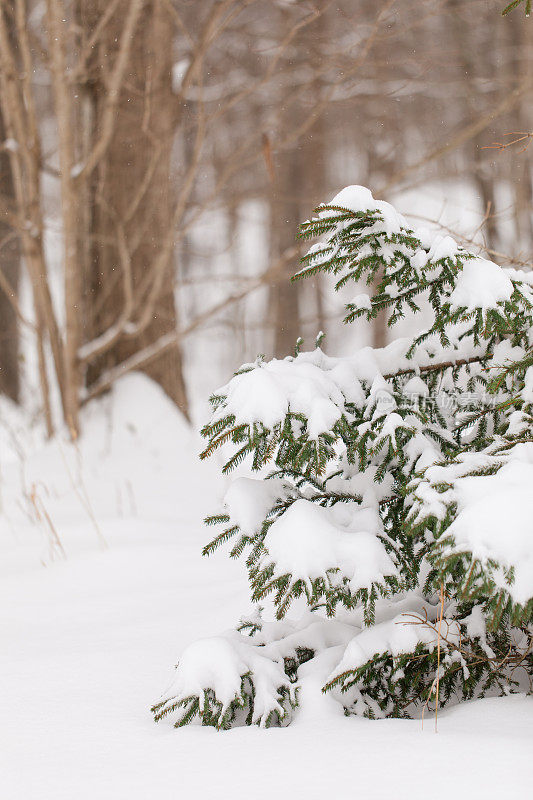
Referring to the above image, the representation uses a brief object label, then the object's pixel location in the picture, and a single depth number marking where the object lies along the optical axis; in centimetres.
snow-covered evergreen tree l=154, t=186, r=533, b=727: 616
